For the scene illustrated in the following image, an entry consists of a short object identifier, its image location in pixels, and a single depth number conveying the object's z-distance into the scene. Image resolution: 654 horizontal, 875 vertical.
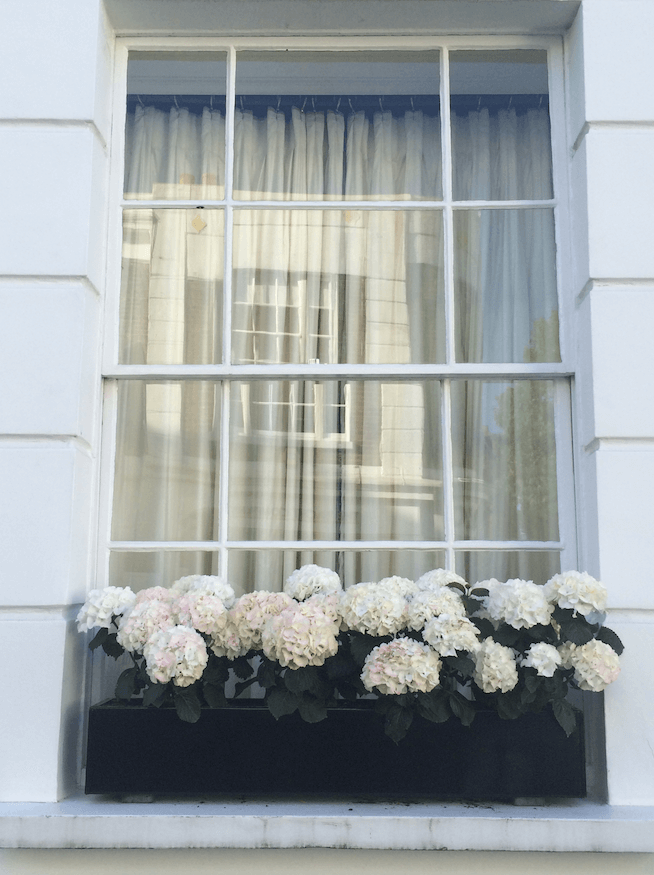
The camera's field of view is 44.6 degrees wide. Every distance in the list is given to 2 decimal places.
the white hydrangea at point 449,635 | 2.05
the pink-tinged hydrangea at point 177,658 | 2.06
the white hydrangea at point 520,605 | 2.11
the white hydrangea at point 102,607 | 2.20
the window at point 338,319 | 2.52
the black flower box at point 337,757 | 2.12
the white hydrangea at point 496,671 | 2.07
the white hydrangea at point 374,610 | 2.10
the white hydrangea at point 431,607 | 2.10
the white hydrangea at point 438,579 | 2.26
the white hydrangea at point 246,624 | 2.17
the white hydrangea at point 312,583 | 2.24
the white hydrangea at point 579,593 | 2.12
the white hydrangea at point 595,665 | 2.10
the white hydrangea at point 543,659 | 2.06
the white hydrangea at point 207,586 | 2.22
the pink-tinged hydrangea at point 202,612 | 2.14
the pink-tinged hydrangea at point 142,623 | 2.13
